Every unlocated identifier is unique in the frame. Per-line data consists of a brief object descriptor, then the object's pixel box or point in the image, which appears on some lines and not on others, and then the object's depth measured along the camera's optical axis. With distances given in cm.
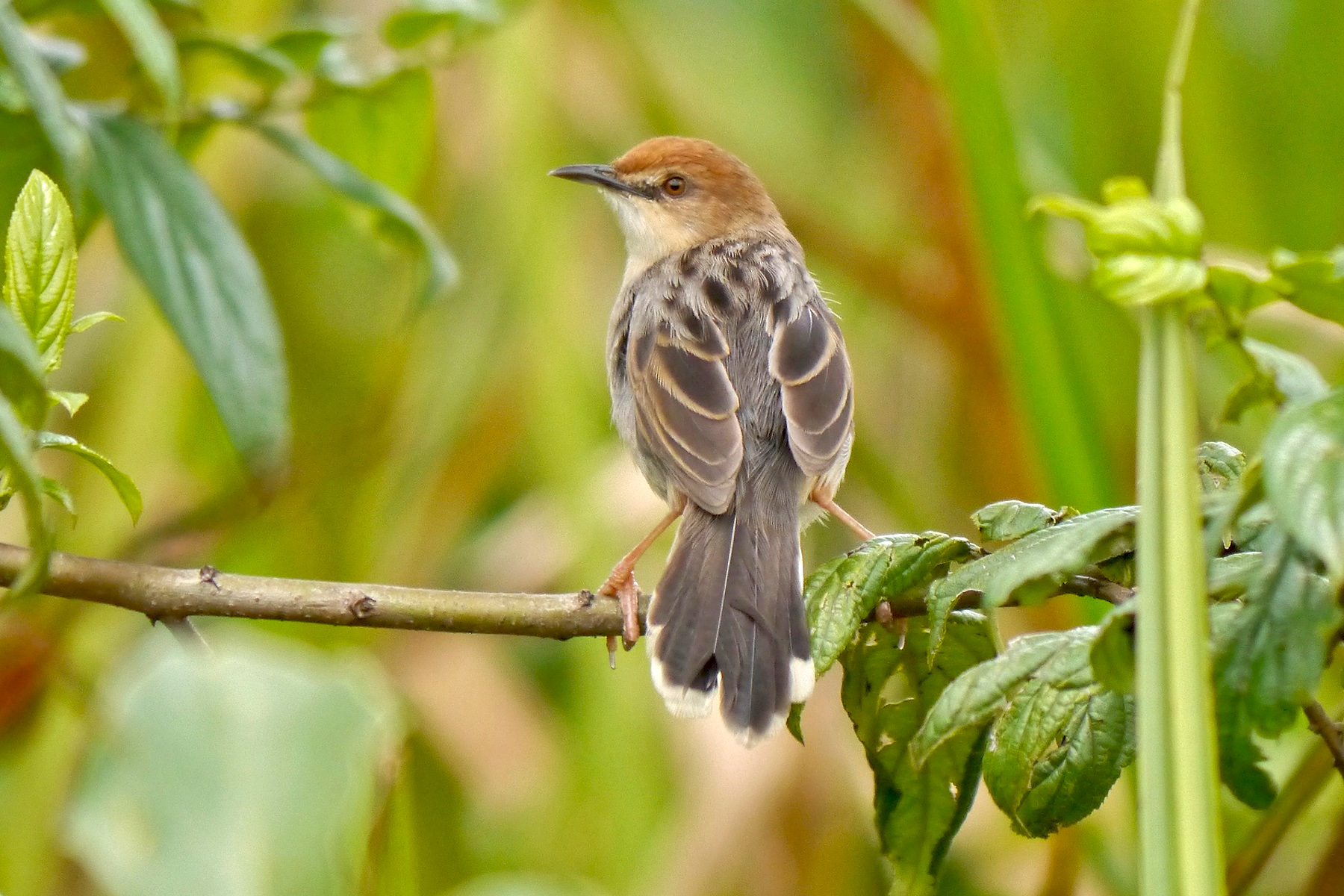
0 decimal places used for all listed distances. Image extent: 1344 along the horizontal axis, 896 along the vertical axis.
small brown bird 586
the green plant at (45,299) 341
